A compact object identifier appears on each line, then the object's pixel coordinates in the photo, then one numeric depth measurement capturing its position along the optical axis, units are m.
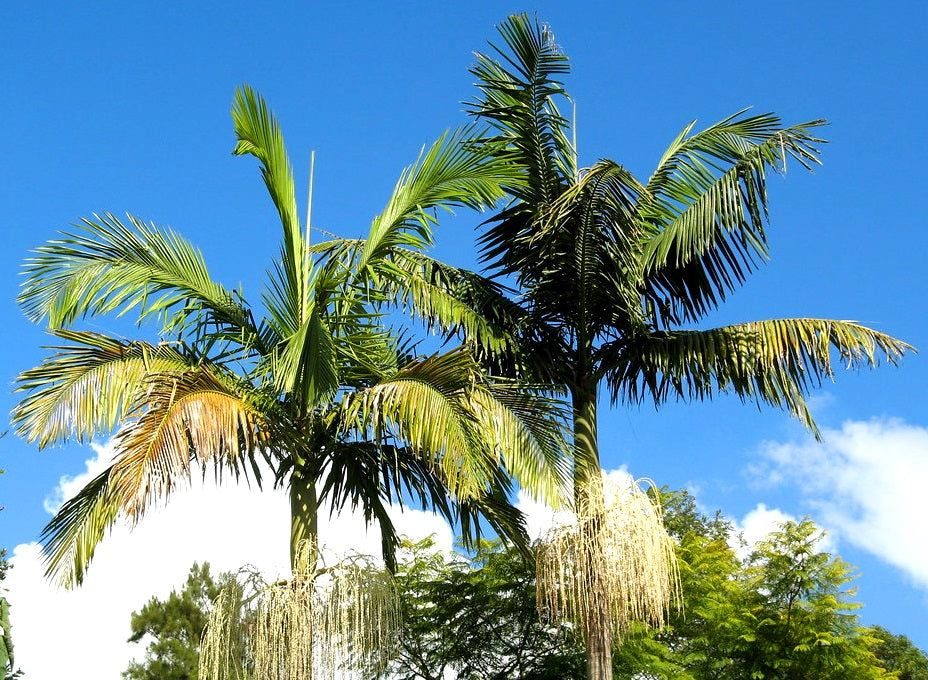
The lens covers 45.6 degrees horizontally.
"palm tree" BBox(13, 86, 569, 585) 9.95
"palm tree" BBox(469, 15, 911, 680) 12.29
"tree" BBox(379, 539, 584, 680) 19.75
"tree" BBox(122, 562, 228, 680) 24.31
